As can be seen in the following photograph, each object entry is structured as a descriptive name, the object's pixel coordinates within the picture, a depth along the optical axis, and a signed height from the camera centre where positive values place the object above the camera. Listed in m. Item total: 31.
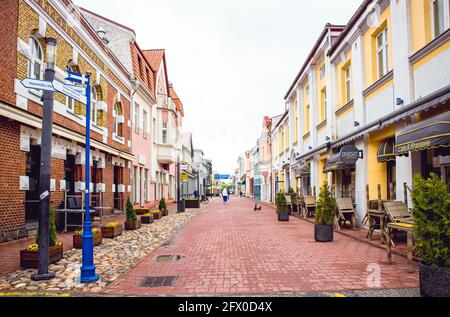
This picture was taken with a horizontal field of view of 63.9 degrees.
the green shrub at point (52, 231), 7.19 -0.96
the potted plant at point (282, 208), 16.52 -1.28
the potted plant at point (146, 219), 15.60 -1.60
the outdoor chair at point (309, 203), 17.34 -1.13
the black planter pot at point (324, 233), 9.86 -1.45
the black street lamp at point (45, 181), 6.05 +0.03
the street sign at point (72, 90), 6.04 +1.58
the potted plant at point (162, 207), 19.59 -1.37
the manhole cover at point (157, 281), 5.74 -1.63
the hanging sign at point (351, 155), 12.51 +0.86
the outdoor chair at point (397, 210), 8.02 -0.70
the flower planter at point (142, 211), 17.87 -1.44
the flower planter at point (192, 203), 29.06 -1.75
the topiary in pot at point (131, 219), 13.04 -1.36
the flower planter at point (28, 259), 6.71 -1.41
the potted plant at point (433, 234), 4.48 -0.72
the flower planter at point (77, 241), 8.96 -1.45
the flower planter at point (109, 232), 10.91 -1.50
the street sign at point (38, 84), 5.75 +1.61
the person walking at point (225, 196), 38.10 -1.59
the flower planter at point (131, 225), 13.03 -1.55
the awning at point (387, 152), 10.59 +0.83
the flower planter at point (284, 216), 16.50 -1.63
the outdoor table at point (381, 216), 8.27 -0.92
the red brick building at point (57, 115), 9.28 +2.36
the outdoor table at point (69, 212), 11.29 -0.96
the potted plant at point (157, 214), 17.58 -1.60
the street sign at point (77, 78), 6.12 +1.79
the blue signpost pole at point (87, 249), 5.94 -1.10
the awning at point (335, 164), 12.82 +0.59
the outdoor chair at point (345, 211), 12.44 -1.07
